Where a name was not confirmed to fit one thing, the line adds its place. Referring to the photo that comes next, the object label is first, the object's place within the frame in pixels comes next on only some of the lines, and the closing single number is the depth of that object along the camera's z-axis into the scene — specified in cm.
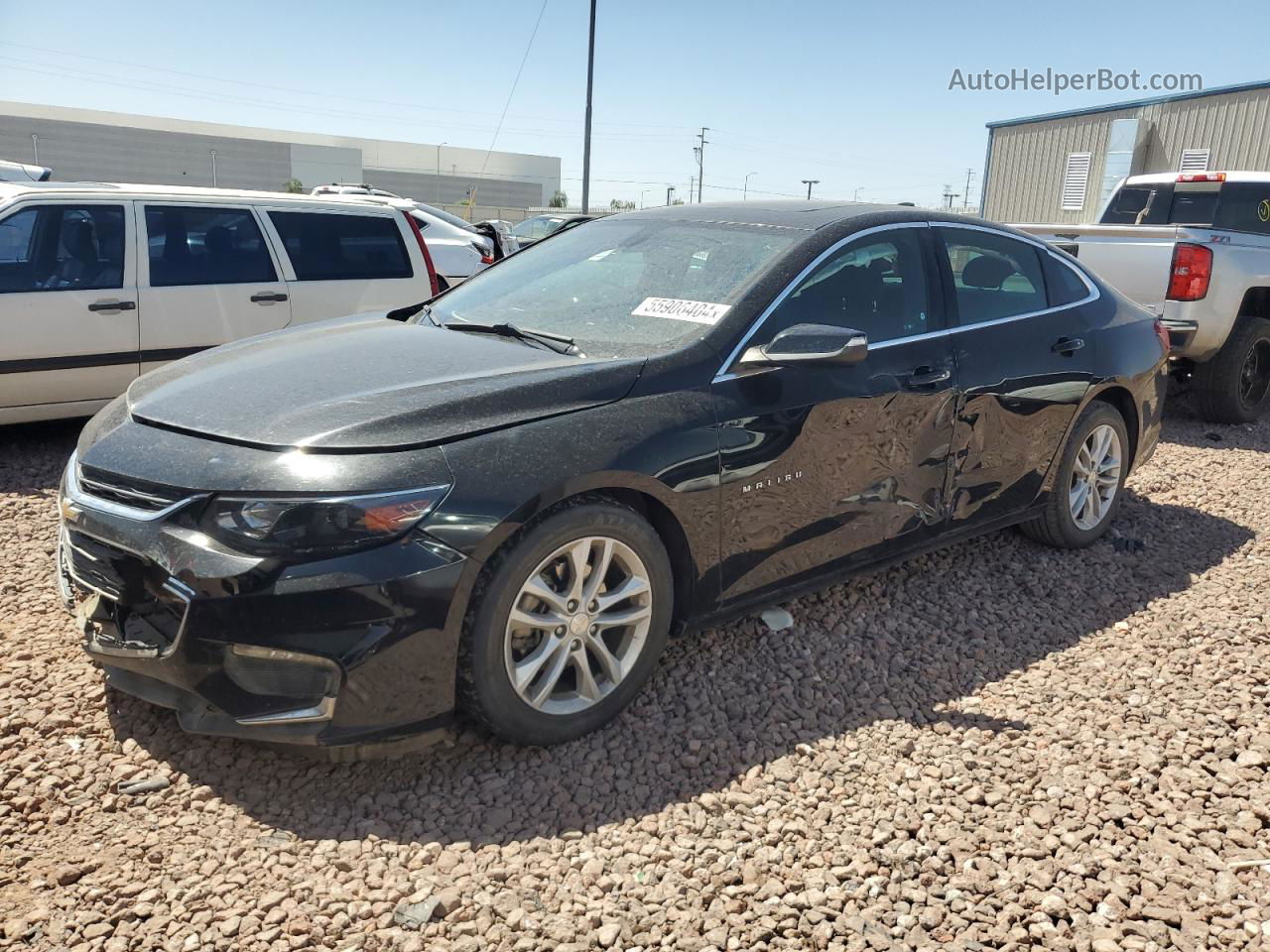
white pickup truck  740
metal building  1870
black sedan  267
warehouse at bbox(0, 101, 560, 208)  7862
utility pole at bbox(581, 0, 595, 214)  2197
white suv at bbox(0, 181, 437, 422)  593
